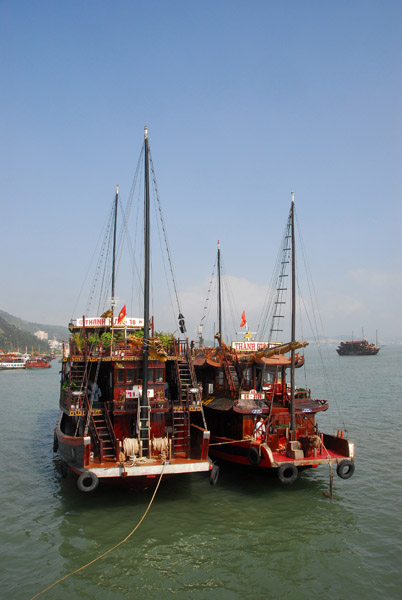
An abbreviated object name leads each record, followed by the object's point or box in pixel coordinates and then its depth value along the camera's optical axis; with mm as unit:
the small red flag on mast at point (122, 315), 23953
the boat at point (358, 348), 169362
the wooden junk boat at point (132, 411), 18328
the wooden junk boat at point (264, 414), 20516
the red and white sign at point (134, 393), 20656
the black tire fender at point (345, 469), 20125
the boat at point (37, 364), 134750
